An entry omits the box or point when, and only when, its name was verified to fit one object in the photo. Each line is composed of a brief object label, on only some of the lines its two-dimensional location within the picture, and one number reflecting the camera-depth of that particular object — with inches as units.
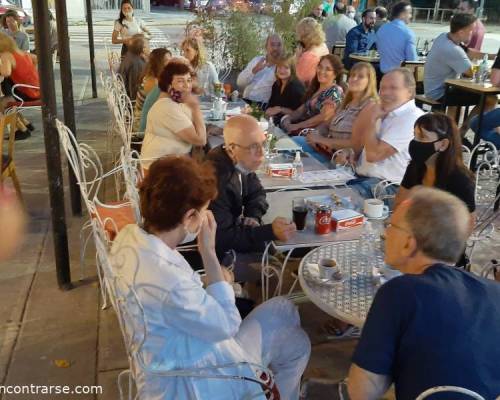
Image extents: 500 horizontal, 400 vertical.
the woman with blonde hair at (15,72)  232.1
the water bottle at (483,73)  239.1
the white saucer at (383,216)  104.9
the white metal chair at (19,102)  237.8
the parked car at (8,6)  654.2
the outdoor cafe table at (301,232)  94.8
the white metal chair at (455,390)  50.6
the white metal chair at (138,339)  62.2
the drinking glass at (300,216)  97.2
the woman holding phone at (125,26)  342.6
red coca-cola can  97.0
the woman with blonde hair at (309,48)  240.5
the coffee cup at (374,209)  104.9
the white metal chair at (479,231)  122.0
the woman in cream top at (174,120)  148.1
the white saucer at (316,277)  83.2
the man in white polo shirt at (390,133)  136.2
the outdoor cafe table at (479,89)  219.5
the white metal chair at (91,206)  113.2
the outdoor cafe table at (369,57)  326.0
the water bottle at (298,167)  129.0
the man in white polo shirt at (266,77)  235.1
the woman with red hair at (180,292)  62.8
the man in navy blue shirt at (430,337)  52.7
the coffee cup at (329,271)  85.2
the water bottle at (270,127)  170.2
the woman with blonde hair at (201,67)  239.3
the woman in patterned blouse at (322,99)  187.9
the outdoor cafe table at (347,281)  78.1
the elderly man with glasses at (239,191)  101.7
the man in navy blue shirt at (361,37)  341.7
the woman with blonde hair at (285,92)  218.2
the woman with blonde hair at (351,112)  161.5
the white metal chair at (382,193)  130.6
